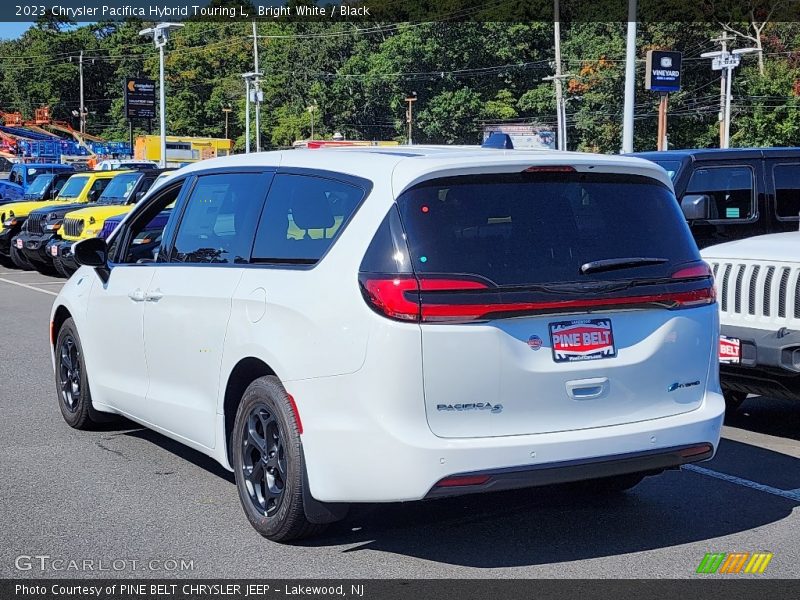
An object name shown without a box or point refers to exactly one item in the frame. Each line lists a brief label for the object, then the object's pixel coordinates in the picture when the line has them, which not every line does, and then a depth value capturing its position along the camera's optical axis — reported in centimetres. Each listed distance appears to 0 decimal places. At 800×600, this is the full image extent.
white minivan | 452
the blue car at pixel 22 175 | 2917
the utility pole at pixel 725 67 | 4131
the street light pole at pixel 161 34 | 3778
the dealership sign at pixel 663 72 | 2323
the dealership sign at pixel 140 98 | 6325
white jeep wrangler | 706
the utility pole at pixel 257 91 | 5773
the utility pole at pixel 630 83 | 2055
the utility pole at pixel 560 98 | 5841
